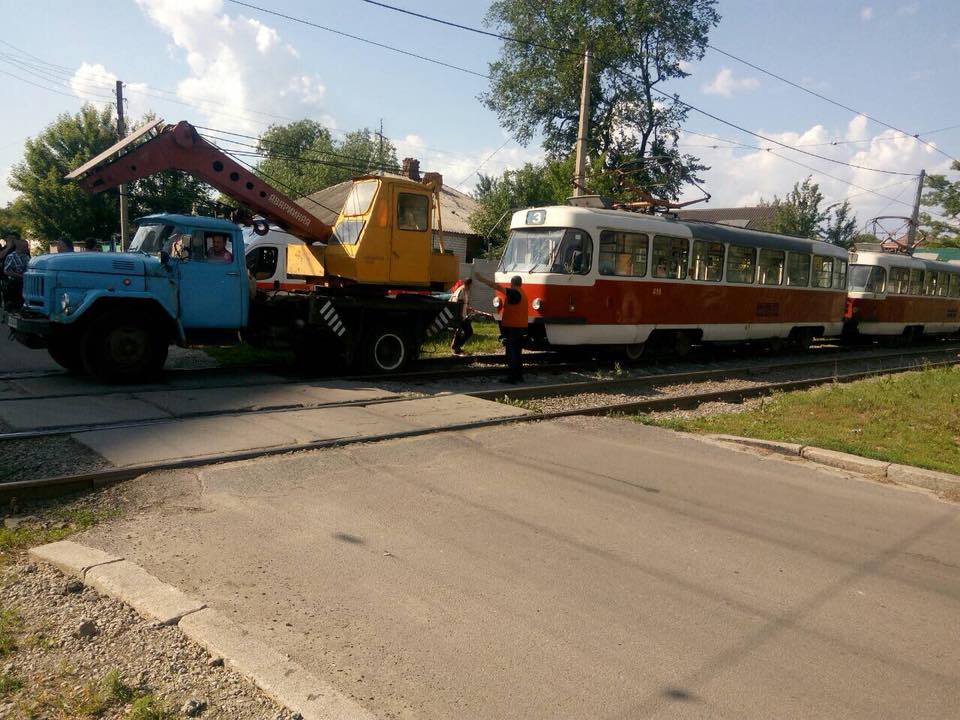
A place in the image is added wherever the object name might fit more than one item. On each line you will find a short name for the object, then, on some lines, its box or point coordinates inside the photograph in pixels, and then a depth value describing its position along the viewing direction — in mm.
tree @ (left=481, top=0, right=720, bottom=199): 36031
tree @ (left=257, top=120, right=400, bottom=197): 57944
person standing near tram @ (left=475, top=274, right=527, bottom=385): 11727
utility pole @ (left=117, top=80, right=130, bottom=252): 23744
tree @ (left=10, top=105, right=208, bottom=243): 34062
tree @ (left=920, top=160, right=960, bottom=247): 49750
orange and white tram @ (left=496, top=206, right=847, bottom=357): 13078
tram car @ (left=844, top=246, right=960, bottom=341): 22469
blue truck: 9797
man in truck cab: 10820
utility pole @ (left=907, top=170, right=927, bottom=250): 33700
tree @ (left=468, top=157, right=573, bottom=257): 33125
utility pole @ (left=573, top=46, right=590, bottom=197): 19797
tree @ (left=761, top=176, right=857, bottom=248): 47125
